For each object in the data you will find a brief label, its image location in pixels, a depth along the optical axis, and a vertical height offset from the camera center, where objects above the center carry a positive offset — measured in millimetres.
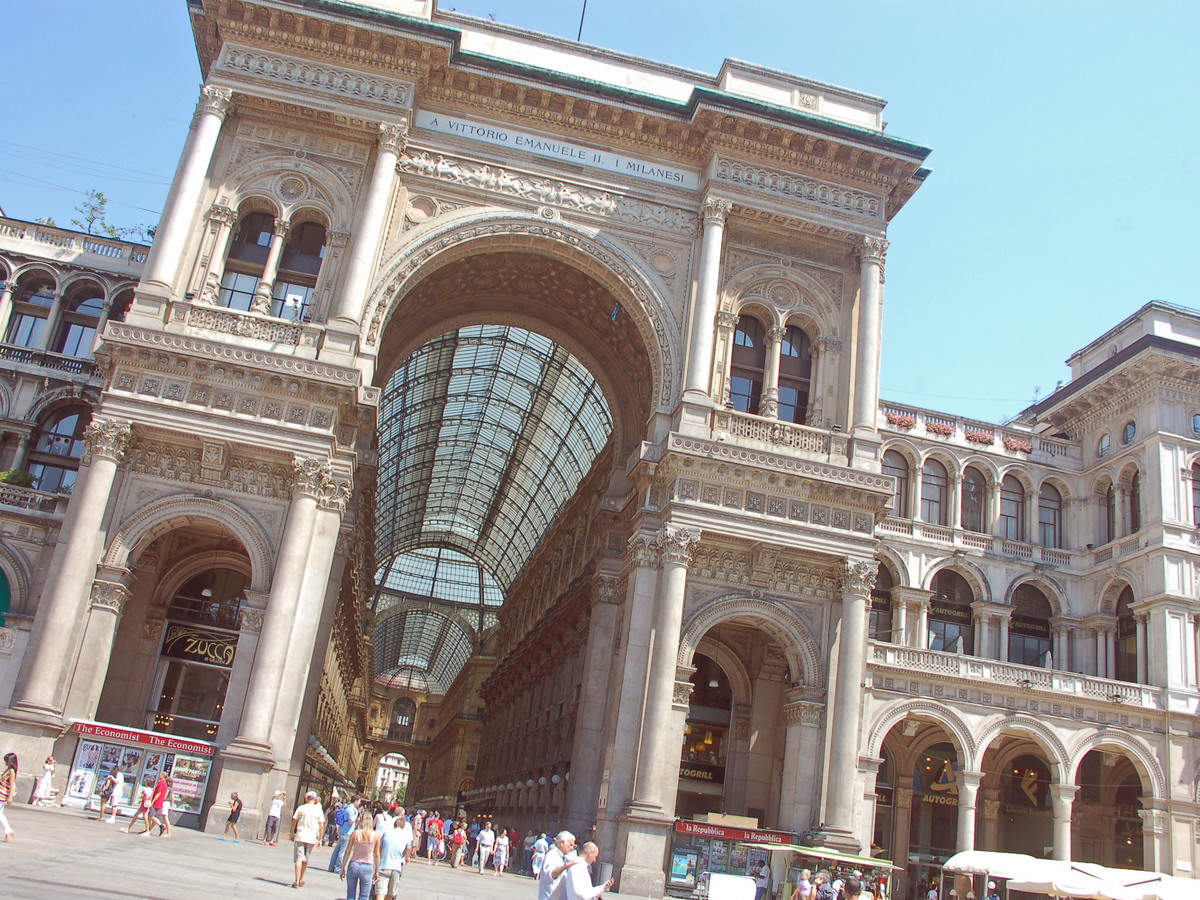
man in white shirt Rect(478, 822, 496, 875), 31703 -1318
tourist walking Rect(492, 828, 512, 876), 32594 -1664
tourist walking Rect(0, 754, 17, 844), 16338 -962
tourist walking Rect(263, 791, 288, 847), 24422 -1216
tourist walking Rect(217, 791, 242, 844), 23719 -1187
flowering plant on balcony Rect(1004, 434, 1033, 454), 45094 +17256
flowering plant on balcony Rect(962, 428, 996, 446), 44594 +17192
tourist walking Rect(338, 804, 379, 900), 12633 -965
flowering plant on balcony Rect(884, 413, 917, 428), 44094 +17215
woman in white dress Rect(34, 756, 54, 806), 23750 -1150
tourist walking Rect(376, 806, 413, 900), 14562 -999
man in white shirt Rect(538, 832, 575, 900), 9711 -533
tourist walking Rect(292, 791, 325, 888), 16734 -961
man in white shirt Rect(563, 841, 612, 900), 9305 -618
